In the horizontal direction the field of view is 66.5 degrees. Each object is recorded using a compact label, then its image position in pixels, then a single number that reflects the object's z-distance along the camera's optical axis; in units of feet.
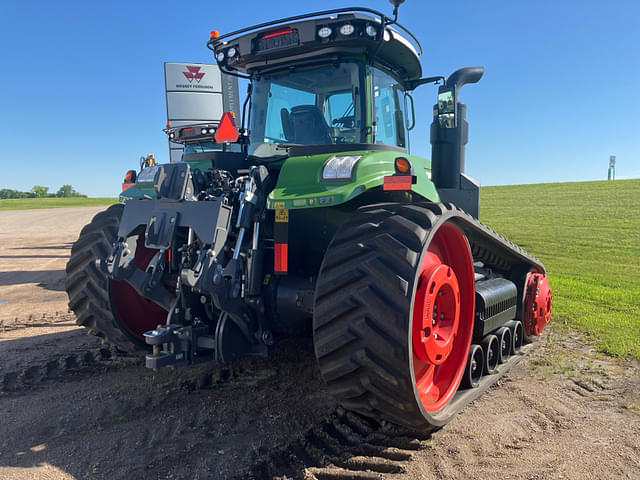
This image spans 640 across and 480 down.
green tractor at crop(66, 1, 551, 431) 9.41
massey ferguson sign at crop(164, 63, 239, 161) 50.75
